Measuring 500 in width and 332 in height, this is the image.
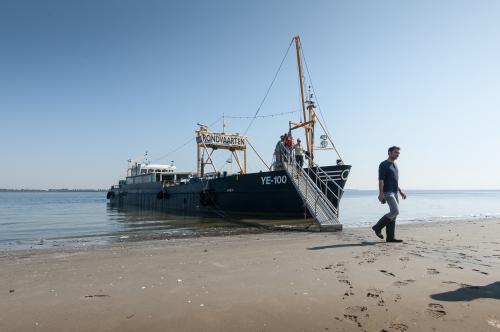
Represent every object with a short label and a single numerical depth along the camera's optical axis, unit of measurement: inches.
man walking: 285.4
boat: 575.8
